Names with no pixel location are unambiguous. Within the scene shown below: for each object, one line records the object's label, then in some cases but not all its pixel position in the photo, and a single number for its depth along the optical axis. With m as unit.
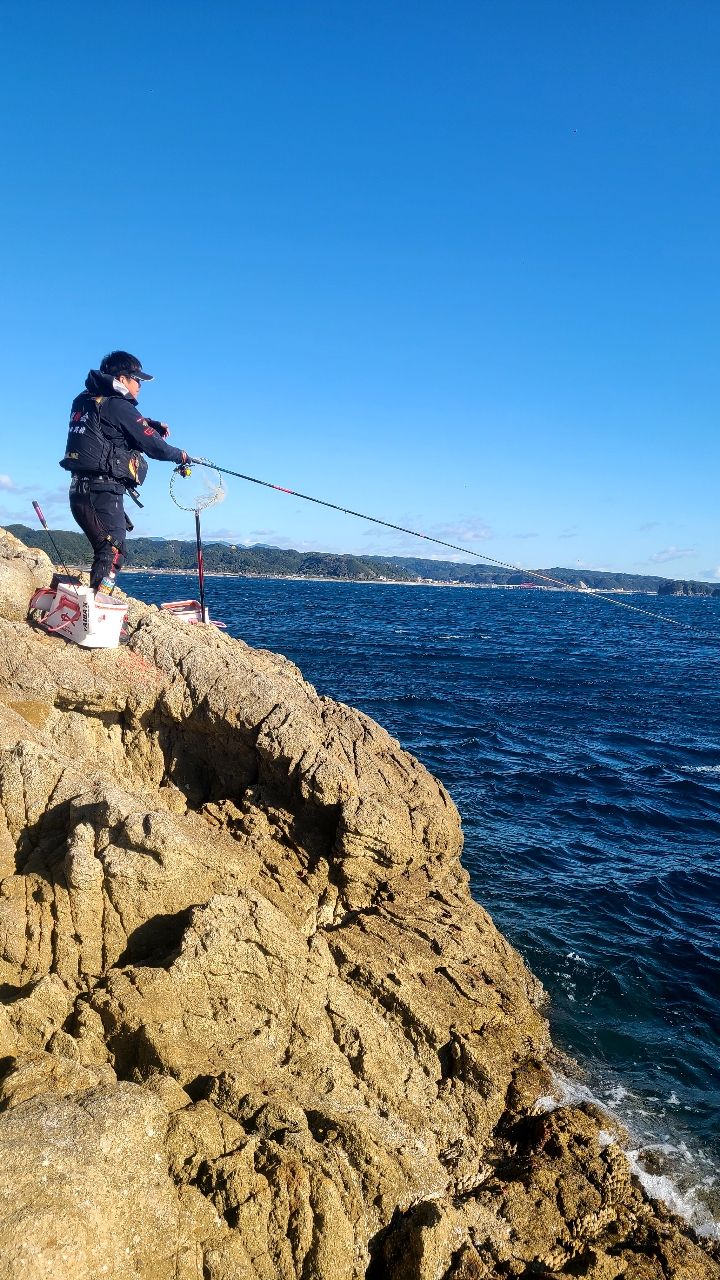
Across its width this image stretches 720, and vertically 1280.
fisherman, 8.10
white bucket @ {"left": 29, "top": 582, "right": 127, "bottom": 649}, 8.67
